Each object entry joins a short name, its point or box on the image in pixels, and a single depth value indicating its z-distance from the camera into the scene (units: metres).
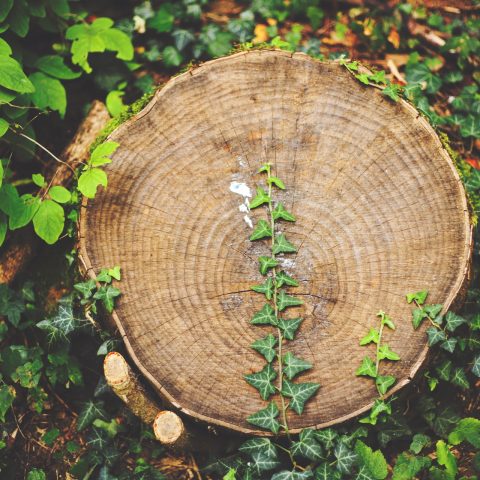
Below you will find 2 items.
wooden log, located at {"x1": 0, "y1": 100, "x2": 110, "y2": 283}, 3.07
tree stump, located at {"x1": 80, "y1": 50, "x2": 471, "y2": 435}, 2.37
